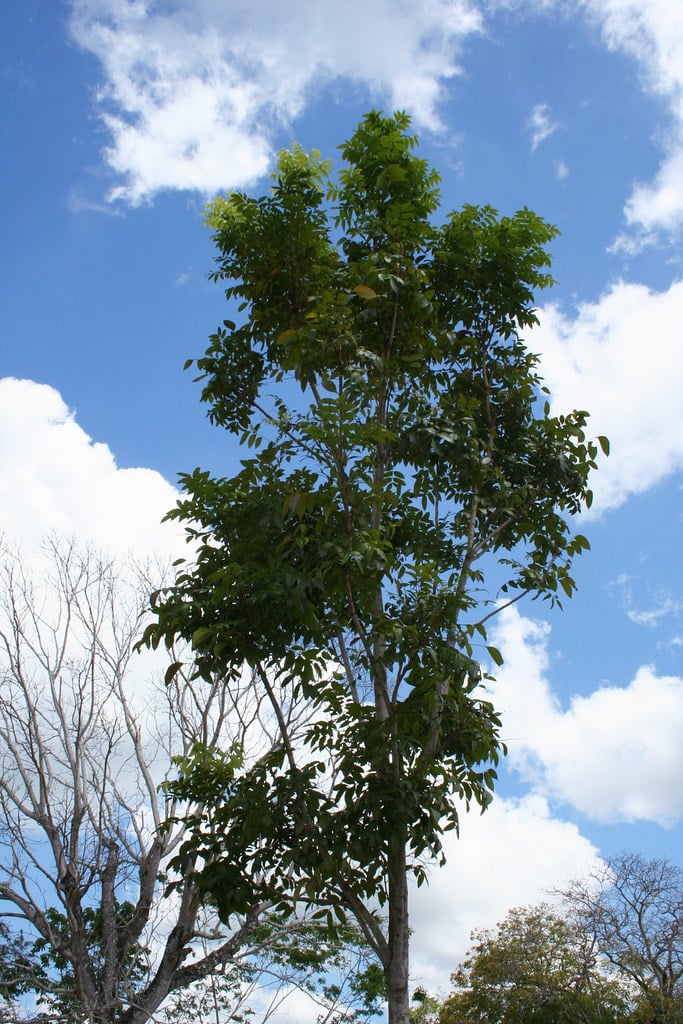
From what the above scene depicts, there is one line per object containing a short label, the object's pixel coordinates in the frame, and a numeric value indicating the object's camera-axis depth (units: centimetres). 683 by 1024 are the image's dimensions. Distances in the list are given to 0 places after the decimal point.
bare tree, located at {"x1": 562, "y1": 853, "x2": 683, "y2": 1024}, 1366
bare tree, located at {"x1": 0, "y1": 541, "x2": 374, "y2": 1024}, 1074
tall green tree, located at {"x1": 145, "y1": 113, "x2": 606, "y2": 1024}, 438
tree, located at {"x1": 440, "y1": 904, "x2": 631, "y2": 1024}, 1355
